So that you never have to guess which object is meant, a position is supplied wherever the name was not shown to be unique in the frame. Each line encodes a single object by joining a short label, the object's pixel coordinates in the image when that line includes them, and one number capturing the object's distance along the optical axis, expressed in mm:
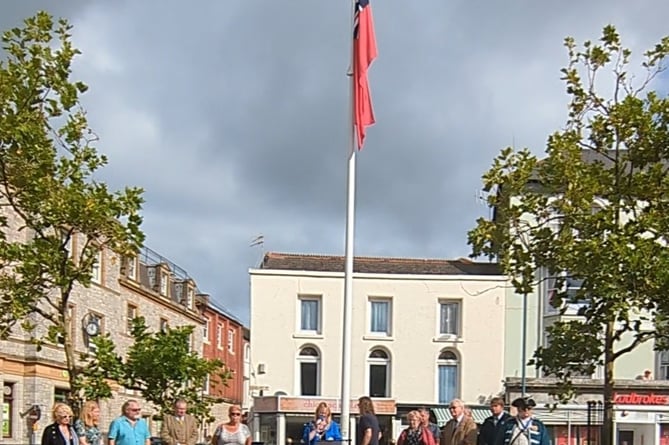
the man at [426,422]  14438
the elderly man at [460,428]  14102
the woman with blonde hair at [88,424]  13023
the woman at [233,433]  14062
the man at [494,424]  13745
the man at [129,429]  13078
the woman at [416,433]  14281
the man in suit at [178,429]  14547
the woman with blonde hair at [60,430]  12141
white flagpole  13188
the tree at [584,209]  16078
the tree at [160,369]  18969
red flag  13422
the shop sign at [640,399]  43125
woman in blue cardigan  14555
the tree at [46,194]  16344
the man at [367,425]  14703
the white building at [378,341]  48188
